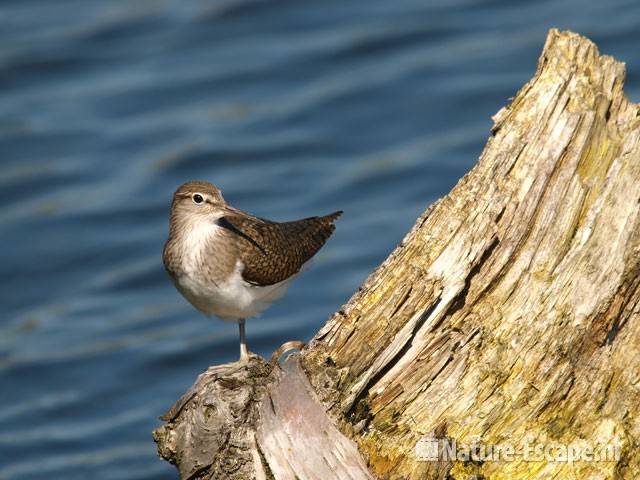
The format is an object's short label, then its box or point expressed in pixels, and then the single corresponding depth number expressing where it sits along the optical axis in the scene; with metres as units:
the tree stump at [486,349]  15.28
